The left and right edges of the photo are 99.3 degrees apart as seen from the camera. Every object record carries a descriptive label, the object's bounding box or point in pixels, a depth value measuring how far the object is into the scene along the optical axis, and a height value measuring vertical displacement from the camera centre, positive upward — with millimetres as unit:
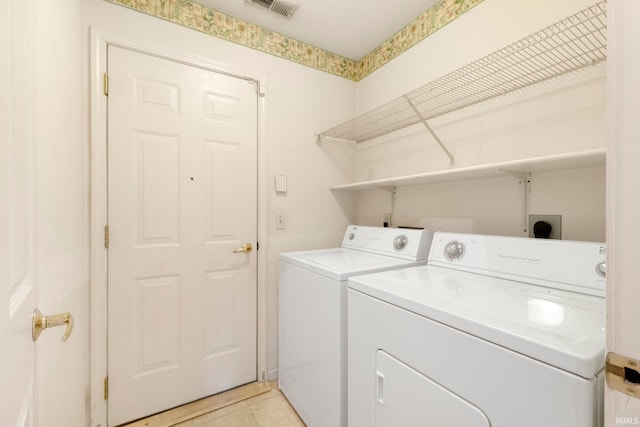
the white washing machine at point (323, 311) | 1247 -518
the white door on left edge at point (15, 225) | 443 -23
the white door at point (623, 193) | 410 +31
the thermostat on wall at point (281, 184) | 1995 +216
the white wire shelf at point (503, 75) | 1129 +683
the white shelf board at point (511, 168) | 995 +204
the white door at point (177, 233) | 1526 -121
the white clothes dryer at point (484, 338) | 601 -338
